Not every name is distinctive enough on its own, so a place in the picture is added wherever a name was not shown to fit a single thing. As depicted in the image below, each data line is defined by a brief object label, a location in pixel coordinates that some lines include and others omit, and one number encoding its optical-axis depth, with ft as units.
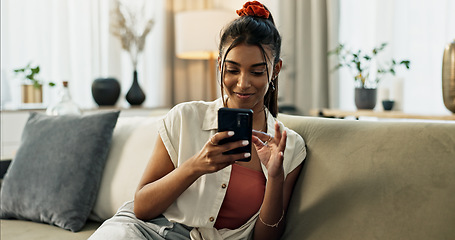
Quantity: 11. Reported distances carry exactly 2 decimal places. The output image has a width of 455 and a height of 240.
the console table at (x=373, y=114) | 7.28
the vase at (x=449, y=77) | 6.54
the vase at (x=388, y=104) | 8.55
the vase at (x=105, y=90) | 11.60
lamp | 11.72
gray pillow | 5.53
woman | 4.10
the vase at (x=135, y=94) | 12.26
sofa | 3.71
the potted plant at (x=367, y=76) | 8.73
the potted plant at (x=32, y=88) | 10.71
